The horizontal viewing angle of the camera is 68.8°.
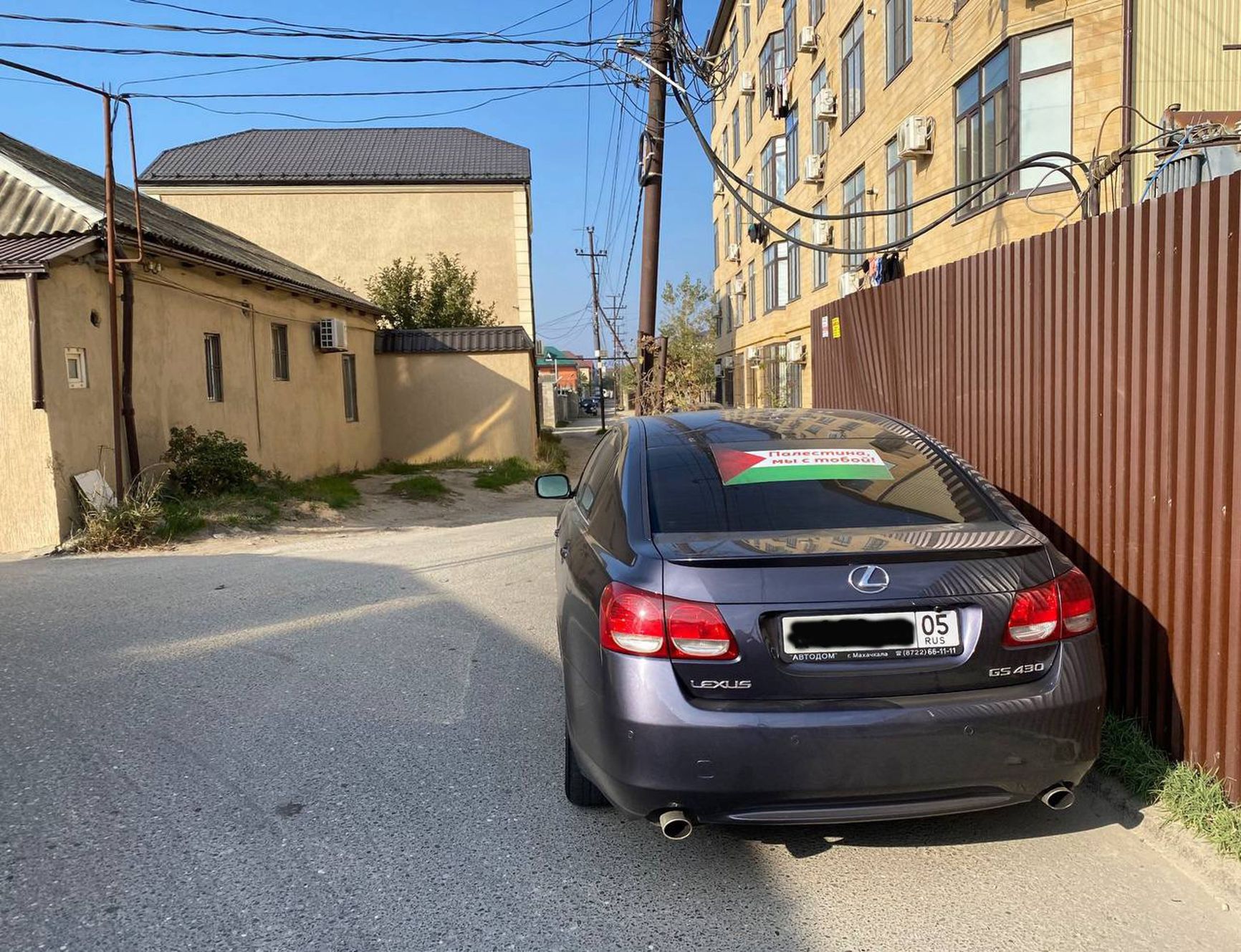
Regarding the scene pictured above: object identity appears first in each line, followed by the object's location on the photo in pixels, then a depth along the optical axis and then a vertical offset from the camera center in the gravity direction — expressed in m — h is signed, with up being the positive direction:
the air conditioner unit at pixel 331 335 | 17.78 +1.49
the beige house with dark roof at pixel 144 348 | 9.91 +0.93
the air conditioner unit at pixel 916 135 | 14.36 +4.17
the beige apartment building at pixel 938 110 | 11.41 +4.29
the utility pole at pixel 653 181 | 13.75 +3.55
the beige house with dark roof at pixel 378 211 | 29.62 +6.54
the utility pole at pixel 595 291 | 48.00 +6.80
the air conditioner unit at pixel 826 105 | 20.02 +6.54
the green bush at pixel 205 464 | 12.36 -0.70
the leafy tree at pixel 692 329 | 36.69 +3.32
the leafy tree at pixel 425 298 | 26.61 +3.28
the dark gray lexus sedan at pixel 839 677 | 2.65 -0.83
